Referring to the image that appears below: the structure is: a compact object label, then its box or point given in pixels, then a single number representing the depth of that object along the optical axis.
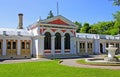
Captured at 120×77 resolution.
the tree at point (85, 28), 34.27
